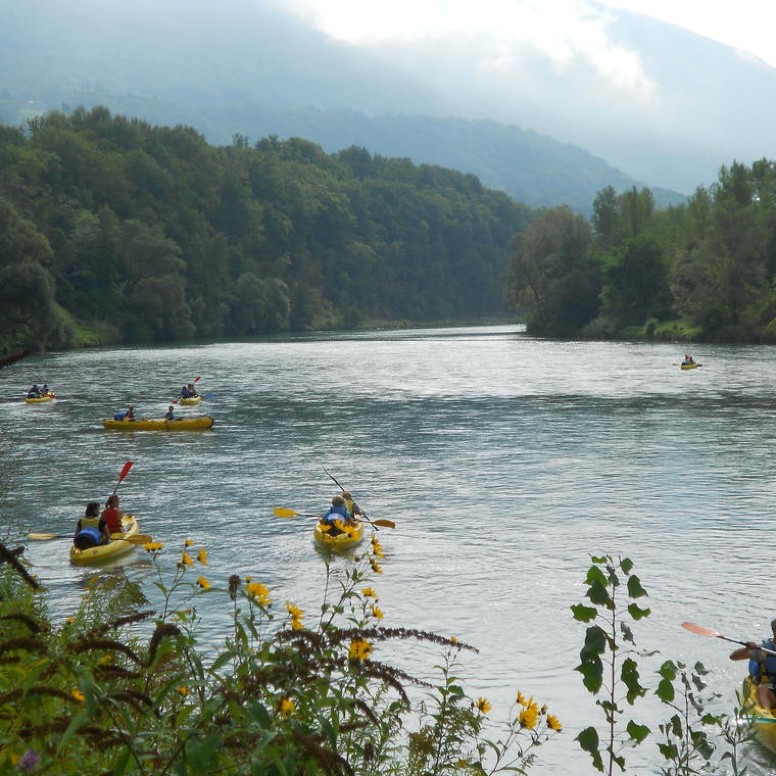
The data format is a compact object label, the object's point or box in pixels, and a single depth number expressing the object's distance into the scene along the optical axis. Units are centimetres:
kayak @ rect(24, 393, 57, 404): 4600
